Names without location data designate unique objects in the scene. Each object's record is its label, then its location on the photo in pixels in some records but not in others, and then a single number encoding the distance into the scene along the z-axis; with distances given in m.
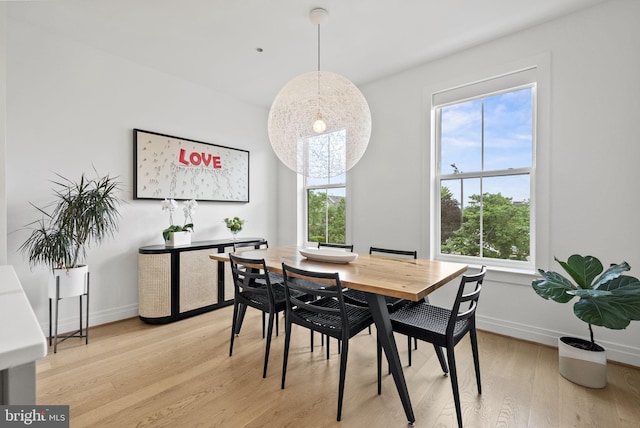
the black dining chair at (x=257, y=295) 2.04
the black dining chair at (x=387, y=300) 2.07
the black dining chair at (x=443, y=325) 1.52
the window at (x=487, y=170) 2.69
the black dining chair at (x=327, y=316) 1.62
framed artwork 3.19
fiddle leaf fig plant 1.69
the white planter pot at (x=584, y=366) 1.89
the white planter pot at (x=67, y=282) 2.42
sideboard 2.94
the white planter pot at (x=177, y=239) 3.15
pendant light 2.13
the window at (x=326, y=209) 4.05
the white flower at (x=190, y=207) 3.38
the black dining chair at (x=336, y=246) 2.83
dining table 1.52
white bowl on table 2.16
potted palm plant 2.36
